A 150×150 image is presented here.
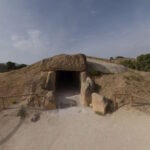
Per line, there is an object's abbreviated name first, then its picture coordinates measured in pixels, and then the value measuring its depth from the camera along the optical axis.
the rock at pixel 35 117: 9.66
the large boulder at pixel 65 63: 14.51
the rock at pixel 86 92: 11.75
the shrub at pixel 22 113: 10.02
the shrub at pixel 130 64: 26.98
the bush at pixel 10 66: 24.81
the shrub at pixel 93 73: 14.91
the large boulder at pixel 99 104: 10.20
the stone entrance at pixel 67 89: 12.43
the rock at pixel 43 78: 13.20
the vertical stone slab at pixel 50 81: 13.36
